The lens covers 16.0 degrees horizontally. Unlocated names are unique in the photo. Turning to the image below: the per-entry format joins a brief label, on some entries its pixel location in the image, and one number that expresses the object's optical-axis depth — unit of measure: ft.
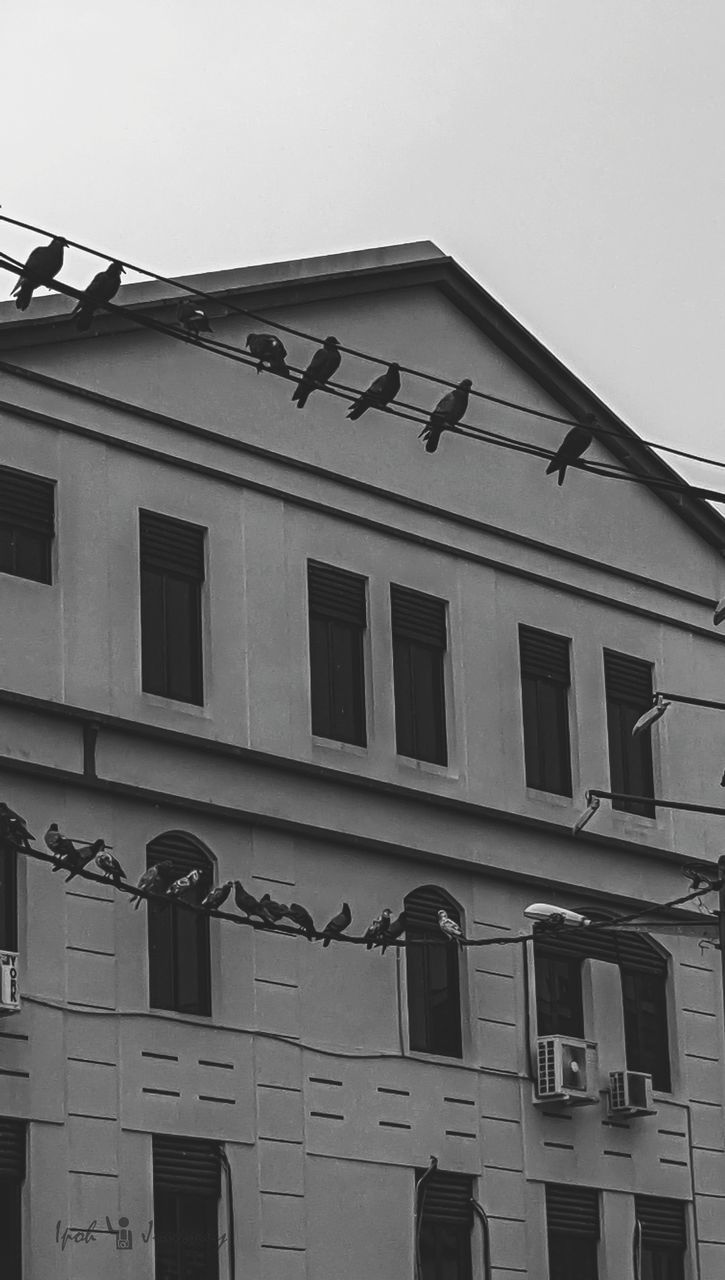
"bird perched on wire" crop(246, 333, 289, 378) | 56.95
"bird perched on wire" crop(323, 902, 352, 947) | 76.49
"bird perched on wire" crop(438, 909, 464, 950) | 79.39
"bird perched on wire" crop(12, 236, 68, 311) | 54.44
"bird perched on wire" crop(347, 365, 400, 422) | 59.11
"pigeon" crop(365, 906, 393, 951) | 70.13
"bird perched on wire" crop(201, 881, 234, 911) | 71.36
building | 75.41
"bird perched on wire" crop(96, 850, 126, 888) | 65.77
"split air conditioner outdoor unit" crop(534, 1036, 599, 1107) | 86.02
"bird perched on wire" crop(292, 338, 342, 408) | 57.21
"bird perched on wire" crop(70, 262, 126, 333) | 52.42
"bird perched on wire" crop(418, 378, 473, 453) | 57.93
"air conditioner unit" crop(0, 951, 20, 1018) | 70.85
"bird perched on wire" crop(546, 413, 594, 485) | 59.00
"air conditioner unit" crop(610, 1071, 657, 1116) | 88.17
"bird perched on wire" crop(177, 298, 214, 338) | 60.03
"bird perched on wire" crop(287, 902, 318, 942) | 75.05
